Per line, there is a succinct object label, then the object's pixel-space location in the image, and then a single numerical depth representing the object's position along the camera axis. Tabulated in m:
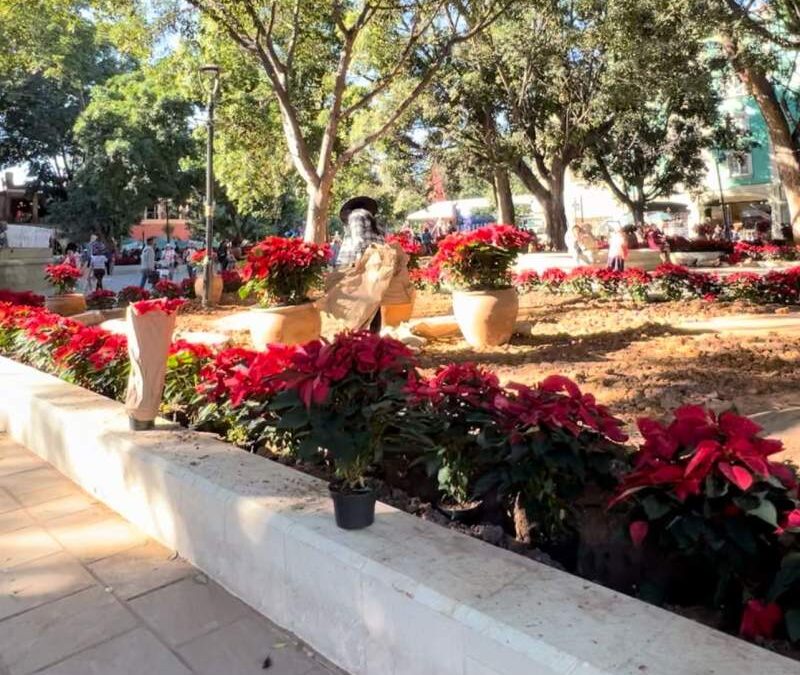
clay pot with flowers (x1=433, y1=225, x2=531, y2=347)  7.54
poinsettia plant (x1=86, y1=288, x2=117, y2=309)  14.91
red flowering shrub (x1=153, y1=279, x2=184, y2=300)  15.46
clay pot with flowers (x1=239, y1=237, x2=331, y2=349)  6.82
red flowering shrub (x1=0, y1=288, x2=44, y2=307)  9.37
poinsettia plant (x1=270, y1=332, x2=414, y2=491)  2.32
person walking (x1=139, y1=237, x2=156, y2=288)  20.25
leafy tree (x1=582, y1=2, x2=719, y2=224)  15.40
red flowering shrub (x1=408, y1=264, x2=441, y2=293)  14.42
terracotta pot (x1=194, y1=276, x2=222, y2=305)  15.48
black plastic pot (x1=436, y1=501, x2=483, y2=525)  2.72
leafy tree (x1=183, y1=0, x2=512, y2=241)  11.23
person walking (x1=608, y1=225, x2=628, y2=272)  14.33
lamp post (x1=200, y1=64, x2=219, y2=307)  14.52
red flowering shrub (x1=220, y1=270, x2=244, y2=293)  17.45
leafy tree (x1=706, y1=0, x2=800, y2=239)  14.40
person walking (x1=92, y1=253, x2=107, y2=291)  20.12
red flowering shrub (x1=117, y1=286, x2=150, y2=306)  14.79
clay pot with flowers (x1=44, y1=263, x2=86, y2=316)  13.16
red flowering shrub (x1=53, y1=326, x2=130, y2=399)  4.91
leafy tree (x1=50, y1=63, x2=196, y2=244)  35.94
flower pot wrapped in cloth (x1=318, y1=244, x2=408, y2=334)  6.87
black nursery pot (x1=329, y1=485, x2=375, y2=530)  2.26
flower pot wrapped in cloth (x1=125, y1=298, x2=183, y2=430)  3.51
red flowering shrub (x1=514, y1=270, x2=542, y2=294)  14.04
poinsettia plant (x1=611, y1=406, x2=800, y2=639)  1.84
